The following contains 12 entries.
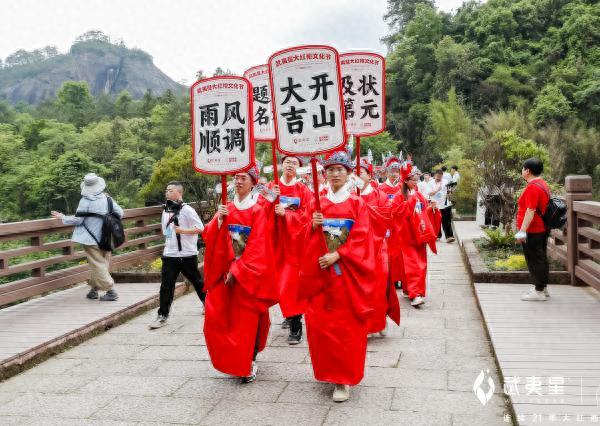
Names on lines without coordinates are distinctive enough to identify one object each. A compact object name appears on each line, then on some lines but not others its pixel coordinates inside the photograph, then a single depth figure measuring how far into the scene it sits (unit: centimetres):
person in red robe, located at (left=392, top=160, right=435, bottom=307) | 712
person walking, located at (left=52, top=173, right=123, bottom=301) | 731
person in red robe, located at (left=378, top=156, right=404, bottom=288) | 694
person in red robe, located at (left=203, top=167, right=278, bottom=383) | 447
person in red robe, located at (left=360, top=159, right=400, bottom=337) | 444
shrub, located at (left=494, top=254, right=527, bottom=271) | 791
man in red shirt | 627
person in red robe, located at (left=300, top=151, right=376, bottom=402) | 408
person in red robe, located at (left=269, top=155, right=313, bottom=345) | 477
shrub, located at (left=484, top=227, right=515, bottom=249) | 1005
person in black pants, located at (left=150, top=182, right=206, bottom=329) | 652
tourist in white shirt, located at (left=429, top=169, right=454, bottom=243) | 1288
